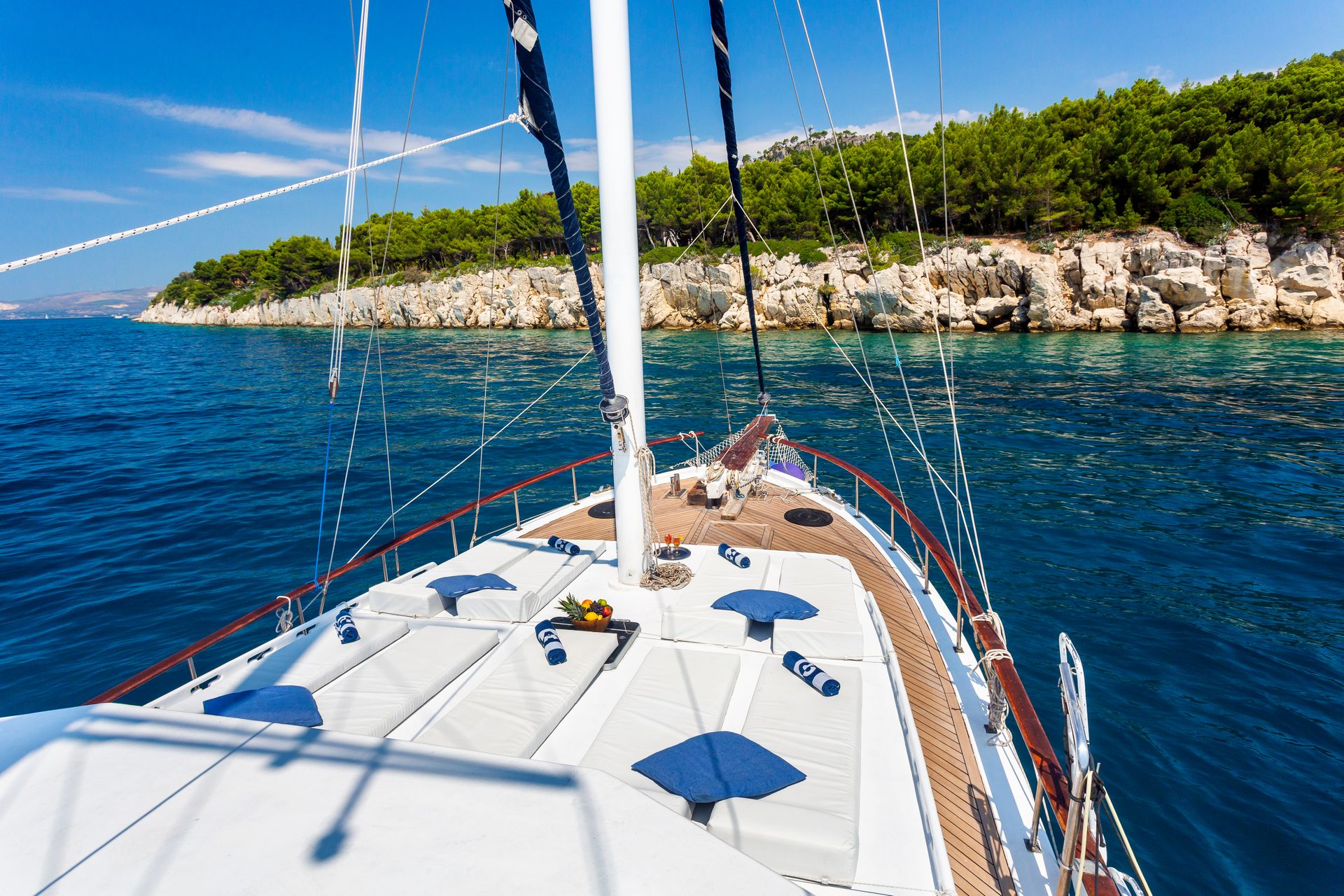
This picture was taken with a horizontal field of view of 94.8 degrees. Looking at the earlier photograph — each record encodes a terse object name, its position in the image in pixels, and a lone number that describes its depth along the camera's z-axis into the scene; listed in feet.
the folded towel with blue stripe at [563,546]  30.94
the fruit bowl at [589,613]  23.58
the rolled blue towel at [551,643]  21.06
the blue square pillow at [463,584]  25.84
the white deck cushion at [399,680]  18.29
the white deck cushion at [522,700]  17.33
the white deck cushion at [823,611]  21.75
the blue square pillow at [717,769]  14.17
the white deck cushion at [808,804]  13.30
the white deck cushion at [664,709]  16.08
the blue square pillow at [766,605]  22.53
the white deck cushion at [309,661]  19.67
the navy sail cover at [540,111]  18.24
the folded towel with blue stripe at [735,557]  28.09
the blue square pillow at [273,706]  16.80
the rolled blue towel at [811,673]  18.80
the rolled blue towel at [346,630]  22.40
